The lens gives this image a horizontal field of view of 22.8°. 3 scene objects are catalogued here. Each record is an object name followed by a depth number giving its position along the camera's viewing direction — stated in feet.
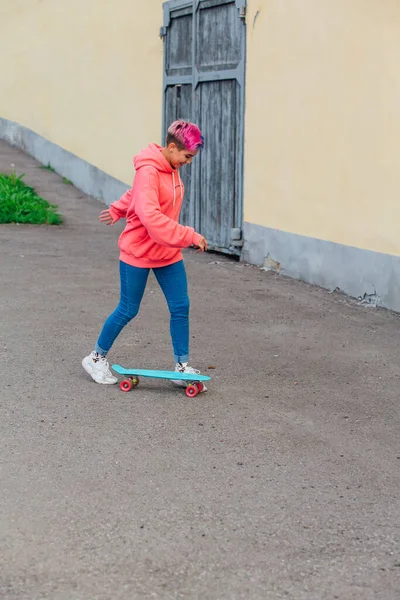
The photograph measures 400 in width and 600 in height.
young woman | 17.75
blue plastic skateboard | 18.56
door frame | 33.47
